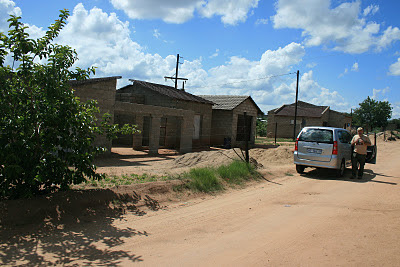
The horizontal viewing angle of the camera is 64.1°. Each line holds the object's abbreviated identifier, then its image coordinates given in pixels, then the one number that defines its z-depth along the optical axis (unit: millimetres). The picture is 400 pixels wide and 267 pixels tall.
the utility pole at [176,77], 31594
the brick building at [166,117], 16750
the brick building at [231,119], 24173
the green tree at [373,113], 55000
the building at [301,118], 40125
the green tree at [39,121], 5531
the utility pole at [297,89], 33081
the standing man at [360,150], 11281
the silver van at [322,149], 11195
